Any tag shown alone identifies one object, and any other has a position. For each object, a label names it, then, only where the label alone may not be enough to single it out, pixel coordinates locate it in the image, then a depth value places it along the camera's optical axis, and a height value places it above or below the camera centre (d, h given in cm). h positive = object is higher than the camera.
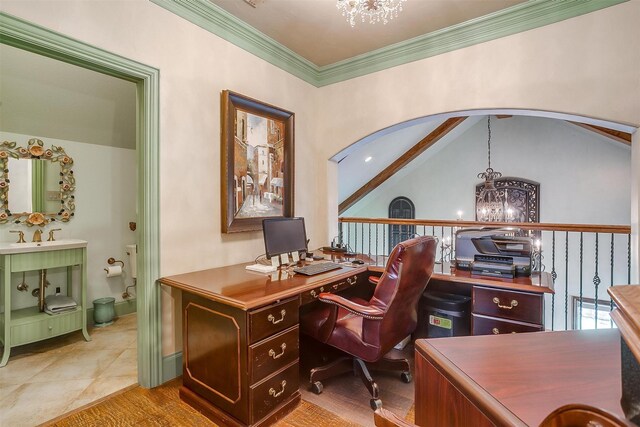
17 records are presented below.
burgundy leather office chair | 185 -71
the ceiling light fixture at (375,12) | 228 +162
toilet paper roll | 338 -70
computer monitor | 241 -23
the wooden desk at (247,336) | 170 -76
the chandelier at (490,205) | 688 +8
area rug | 183 -129
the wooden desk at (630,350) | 50 -25
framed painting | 258 +43
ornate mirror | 281 +24
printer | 240 -36
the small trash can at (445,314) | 263 -93
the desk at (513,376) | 67 -43
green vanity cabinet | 248 -78
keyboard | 230 -47
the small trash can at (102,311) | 327 -111
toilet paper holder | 350 -61
